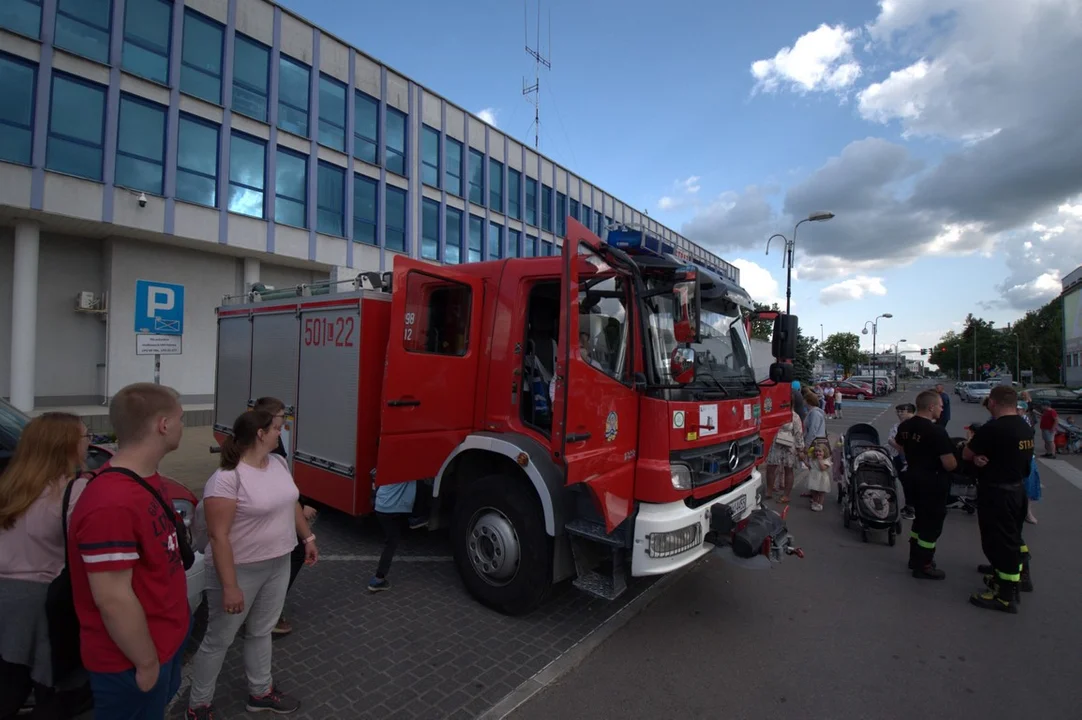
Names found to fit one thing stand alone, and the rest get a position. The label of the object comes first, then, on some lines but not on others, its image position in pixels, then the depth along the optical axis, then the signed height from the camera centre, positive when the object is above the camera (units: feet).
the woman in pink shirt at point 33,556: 7.04 -2.87
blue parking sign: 22.66 +2.00
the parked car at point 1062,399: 69.21 -2.13
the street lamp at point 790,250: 60.46 +14.99
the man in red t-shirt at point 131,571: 5.58 -2.45
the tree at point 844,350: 196.44 +11.02
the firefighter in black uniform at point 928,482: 16.02 -3.18
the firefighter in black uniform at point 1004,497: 14.14 -3.20
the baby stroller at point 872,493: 19.40 -4.39
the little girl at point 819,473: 24.18 -4.52
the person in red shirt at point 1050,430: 39.86 -3.59
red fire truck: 11.66 -1.07
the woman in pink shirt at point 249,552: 8.27 -3.21
